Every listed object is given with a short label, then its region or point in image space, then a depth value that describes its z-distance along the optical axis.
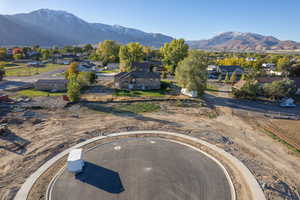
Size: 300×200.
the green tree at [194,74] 37.84
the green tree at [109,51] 94.86
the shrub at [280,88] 37.09
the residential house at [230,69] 68.25
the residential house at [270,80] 43.97
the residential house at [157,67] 77.46
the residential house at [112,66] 84.33
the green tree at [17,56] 108.00
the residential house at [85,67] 74.78
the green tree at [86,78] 44.03
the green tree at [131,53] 75.94
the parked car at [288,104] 34.34
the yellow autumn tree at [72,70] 49.82
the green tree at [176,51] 67.31
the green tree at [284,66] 61.76
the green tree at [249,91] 37.97
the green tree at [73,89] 33.12
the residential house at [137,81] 47.00
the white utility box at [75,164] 15.05
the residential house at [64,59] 104.47
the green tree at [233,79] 54.17
